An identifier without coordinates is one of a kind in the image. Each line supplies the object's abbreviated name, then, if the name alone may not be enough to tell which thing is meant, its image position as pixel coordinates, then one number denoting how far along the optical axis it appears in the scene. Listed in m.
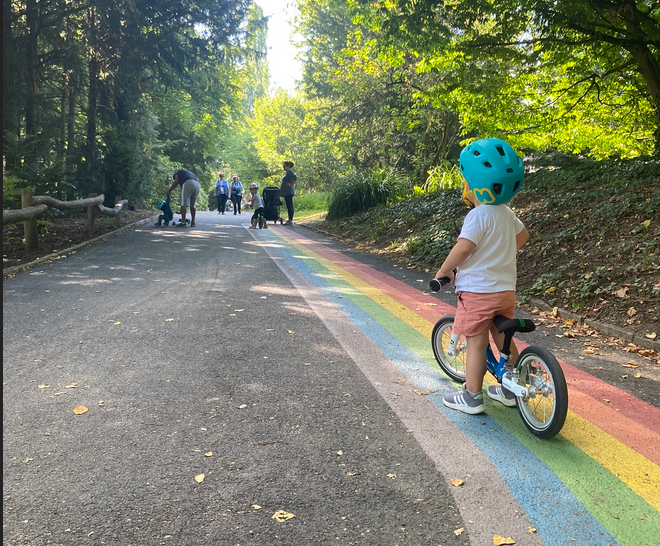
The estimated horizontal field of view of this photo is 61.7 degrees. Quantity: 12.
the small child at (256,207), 18.59
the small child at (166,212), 18.13
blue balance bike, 3.33
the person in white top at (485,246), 3.57
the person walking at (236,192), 29.06
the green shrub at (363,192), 19.05
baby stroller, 19.02
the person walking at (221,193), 28.42
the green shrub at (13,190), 10.68
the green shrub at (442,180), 17.45
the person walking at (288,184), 18.55
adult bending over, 16.56
